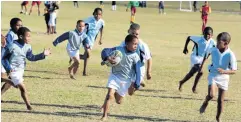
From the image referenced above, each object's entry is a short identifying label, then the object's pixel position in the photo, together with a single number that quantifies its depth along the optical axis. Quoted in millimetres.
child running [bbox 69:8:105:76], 31656
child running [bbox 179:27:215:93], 24977
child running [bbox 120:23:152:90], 19284
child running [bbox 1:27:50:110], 19781
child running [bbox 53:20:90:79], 28625
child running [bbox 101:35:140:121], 18609
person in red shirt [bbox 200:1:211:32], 66250
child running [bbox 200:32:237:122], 19484
